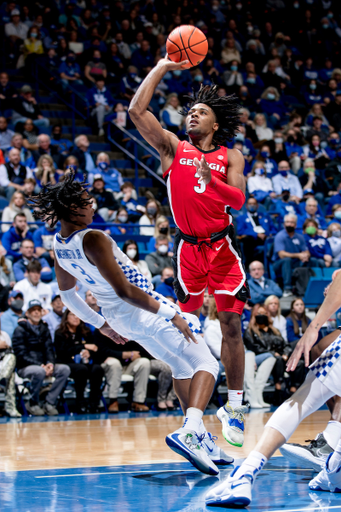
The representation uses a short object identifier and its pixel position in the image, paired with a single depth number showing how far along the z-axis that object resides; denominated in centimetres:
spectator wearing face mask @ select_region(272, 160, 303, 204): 1327
